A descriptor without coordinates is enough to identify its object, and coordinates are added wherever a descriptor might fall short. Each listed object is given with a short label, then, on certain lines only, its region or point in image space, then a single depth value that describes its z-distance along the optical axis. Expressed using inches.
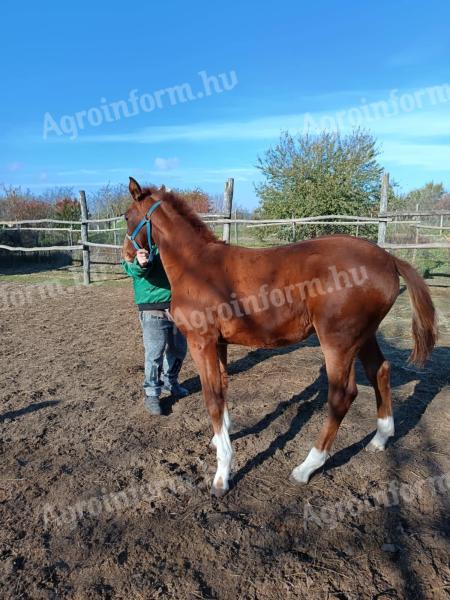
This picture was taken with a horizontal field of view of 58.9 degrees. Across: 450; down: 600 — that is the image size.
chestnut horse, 105.3
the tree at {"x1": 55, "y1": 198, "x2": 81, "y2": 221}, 682.2
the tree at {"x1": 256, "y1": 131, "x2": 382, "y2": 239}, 611.2
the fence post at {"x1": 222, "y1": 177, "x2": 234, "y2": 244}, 340.2
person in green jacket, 144.7
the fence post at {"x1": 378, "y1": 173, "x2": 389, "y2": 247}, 367.6
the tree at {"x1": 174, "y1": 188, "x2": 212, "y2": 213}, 923.8
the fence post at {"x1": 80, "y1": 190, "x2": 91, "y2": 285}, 436.1
